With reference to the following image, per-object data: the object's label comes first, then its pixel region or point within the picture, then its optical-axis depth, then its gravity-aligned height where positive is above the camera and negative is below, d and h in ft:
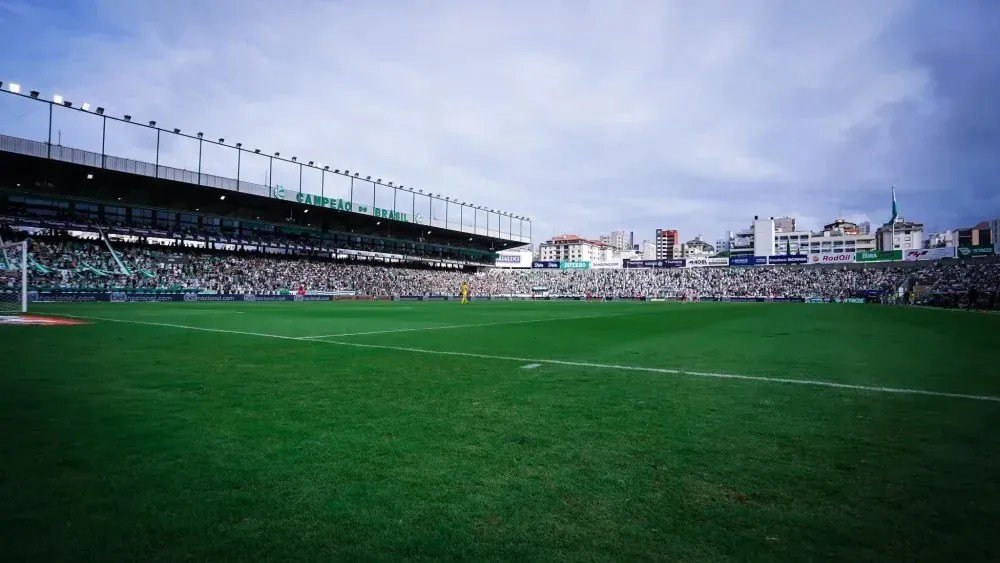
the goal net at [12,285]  74.08 -1.65
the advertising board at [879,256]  242.17 +20.19
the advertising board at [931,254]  231.91 +21.21
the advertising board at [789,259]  267.39 +19.47
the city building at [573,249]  613.52 +50.85
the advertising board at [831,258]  255.78 +19.89
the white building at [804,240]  451.12 +51.84
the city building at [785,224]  534.04 +74.94
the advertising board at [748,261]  279.28 +19.08
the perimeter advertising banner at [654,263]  301.84 +17.71
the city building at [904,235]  480.64 +60.29
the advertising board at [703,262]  306.35 +19.70
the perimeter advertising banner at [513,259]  357.45 +21.79
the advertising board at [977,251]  212.43 +20.55
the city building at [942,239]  469.49 +58.34
